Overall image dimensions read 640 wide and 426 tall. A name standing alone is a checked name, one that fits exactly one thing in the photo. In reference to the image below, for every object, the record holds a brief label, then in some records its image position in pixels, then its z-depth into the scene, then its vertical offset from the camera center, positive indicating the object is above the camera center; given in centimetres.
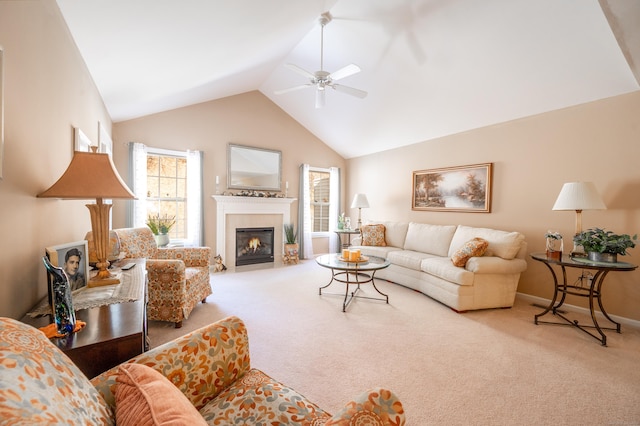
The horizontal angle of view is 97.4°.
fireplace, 551 -85
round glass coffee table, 336 -75
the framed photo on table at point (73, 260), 139 -32
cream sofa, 331 -80
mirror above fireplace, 540 +71
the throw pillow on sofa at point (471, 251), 344 -55
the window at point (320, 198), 659 +15
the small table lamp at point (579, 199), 286 +9
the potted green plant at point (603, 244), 264 -35
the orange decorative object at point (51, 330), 111 -52
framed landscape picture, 428 +28
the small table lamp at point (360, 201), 579 +6
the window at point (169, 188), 480 +24
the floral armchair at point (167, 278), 275 -78
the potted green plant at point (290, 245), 584 -86
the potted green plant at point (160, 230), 430 -43
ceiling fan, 301 +142
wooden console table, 110 -56
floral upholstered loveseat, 55 -54
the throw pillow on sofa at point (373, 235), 513 -56
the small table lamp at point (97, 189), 152 +7
